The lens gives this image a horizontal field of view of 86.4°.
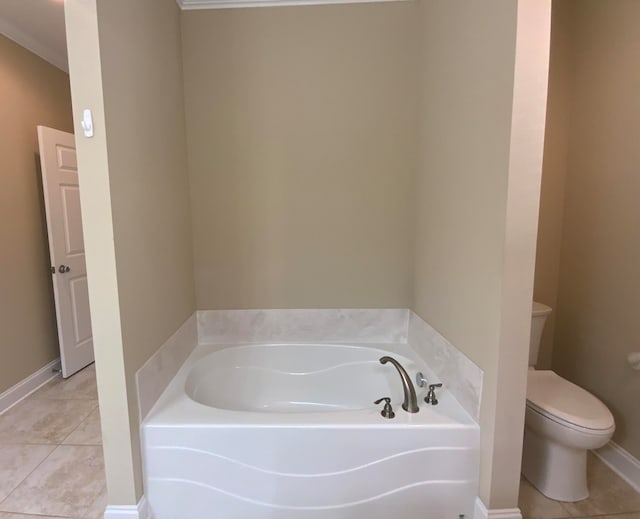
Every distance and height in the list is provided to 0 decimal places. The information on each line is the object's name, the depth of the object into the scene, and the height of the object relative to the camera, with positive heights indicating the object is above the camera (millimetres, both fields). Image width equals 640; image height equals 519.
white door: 2562 -227
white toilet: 1445 -955
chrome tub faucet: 1459 -777
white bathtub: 1360 -996
